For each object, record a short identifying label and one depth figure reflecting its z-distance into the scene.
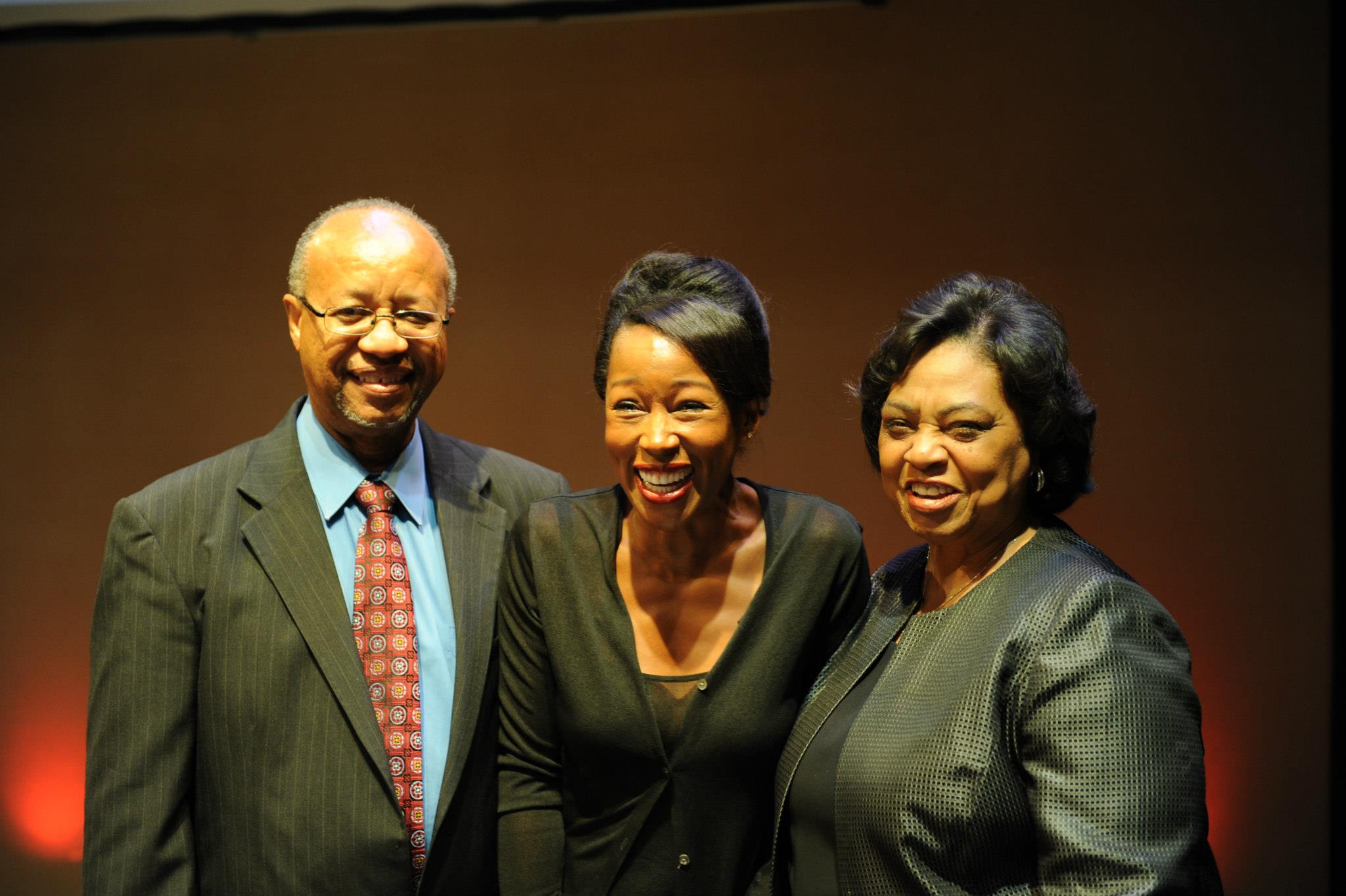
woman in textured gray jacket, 1.55
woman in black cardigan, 2.03
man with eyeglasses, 2.06
